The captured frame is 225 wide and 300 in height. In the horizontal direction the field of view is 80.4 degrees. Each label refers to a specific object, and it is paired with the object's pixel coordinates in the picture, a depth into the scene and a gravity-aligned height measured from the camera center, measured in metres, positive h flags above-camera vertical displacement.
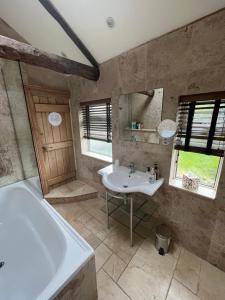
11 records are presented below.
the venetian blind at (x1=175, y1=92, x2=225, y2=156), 1.17 -0.05
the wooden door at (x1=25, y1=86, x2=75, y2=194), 2.14 -0.29
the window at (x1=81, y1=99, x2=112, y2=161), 2.10 -0.16
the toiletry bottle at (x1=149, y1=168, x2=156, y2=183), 1.54 -0.67
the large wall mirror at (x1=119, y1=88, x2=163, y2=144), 1.54 +0.03
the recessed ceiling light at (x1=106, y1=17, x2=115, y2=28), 1.31 +0.95
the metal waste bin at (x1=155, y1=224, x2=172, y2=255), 1.49 -1.35
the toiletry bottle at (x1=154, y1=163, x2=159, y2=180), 1.56 -0.59
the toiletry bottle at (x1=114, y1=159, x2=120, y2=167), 1.97 -0.64
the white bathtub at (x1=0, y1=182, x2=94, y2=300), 0.96 -1.28
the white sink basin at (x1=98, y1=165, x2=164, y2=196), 1.38 -0.72
